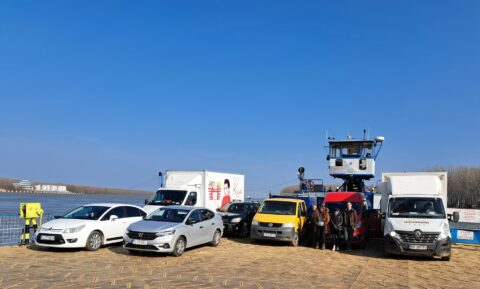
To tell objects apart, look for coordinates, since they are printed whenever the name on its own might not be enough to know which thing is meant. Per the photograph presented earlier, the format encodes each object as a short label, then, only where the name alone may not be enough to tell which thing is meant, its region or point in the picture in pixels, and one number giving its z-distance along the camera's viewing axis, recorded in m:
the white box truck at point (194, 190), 17.58
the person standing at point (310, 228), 15.32
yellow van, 14.82
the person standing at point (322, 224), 14.75
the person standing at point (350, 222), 14.21
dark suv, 17.22
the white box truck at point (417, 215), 12.11
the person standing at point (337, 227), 14.49
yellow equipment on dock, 13.33
